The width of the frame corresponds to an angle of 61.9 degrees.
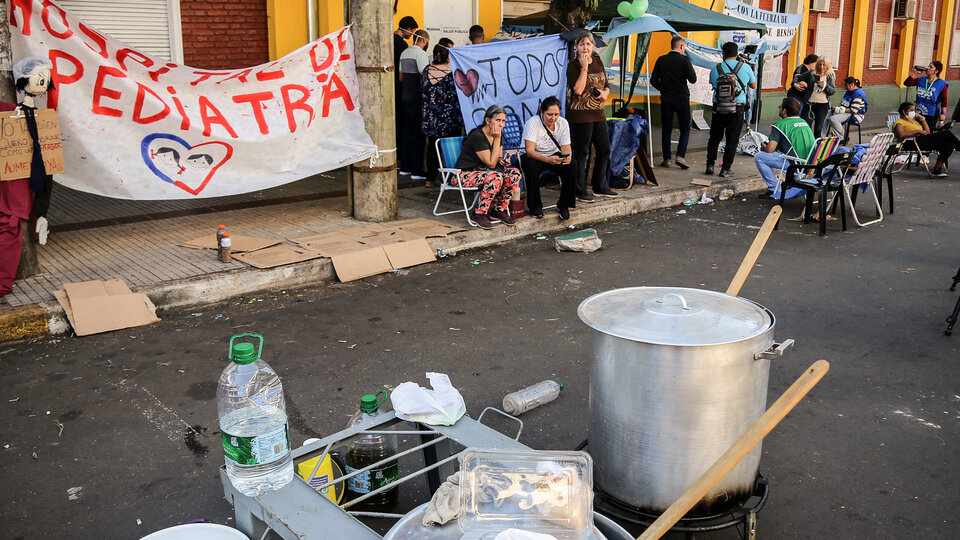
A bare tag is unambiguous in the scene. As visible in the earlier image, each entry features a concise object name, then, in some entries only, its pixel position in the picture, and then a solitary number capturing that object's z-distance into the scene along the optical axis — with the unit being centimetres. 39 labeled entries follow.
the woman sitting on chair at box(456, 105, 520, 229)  834
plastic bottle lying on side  454
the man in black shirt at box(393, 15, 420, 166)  1090
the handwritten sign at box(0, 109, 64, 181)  578
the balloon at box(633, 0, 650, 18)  1097
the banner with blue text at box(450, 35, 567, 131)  922
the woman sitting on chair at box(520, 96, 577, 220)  865
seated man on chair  970
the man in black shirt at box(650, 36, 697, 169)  1151
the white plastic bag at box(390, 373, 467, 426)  322
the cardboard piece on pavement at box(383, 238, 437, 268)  742
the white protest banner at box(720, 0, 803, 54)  1419
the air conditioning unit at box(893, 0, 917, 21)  2394
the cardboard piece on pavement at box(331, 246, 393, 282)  704
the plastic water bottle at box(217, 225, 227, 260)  695
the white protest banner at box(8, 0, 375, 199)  650
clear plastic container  228
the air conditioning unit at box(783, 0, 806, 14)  1978
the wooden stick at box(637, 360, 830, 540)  237
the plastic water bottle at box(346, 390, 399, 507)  358
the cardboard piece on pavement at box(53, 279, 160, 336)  570
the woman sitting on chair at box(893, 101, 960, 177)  1240
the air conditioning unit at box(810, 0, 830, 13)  2053
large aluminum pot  284
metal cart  257
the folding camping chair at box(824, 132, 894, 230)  895
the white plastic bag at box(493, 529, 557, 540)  208
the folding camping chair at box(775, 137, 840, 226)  949
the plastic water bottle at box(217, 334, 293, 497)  273
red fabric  594
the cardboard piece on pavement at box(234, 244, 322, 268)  687
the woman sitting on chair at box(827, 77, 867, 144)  1374
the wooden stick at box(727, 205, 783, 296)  341
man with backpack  1132
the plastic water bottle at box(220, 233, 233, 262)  686
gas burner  294
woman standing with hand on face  948
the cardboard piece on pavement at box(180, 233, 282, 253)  725
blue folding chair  869
